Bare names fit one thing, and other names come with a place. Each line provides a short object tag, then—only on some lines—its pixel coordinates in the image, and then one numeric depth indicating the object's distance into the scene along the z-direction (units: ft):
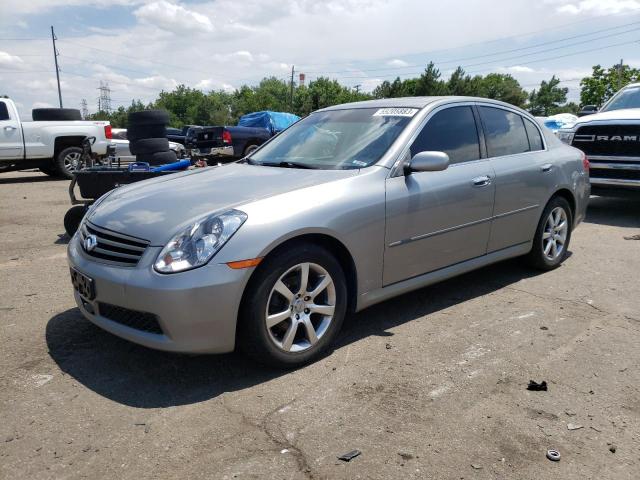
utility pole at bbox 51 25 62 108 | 202.61
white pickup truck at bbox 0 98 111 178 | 41.83
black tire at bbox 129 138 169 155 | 25.38
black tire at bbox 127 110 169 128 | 25.25
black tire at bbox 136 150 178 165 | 25.59
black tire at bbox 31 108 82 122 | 45.60
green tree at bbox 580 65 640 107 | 112.27
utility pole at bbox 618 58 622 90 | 110.24
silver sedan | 9.52
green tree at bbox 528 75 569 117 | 372.58
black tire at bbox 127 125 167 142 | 25.59
